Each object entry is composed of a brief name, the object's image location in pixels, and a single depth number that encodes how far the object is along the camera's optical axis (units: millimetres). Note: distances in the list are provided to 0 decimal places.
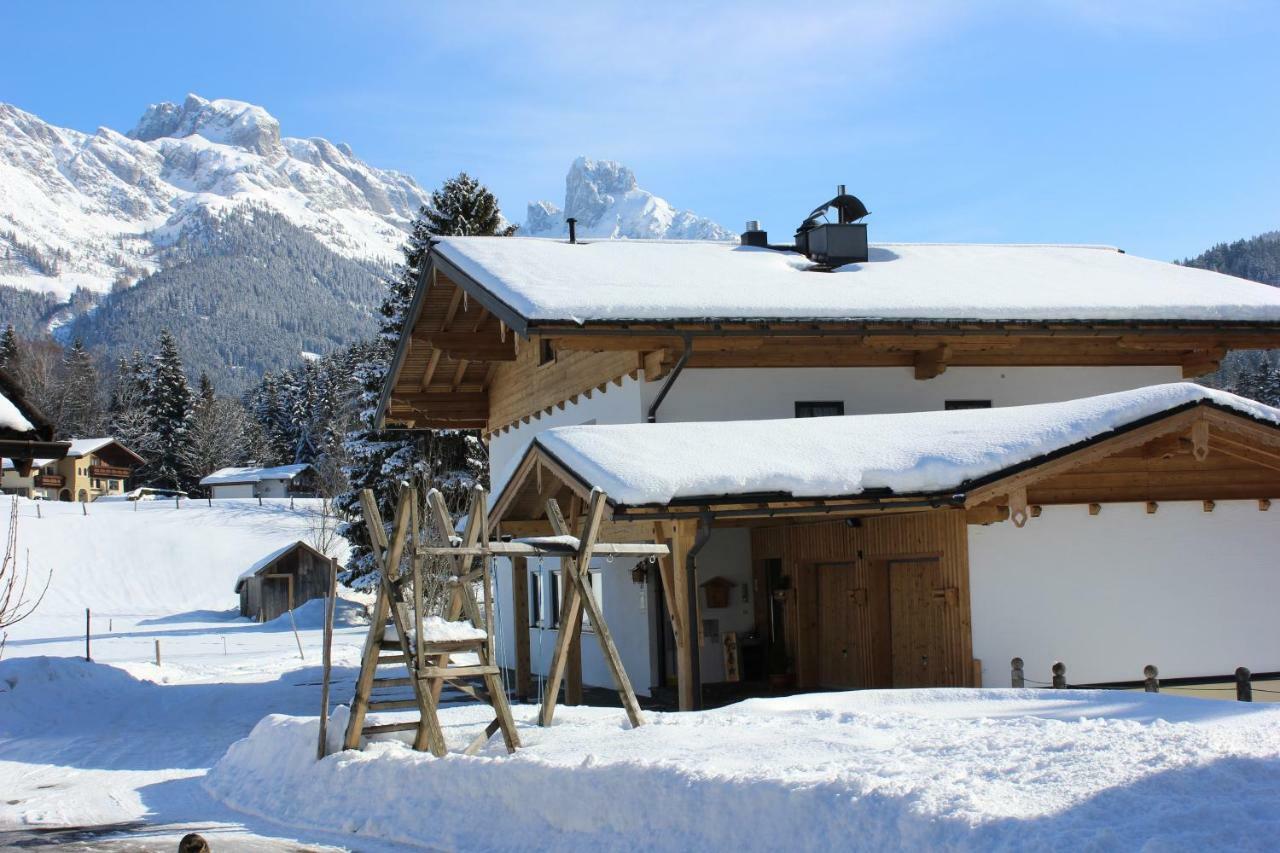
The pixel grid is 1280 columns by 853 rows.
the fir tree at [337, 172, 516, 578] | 35344
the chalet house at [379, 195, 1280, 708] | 14398
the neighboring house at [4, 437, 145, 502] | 83188
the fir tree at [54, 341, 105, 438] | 94062
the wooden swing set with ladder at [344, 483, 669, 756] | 11320
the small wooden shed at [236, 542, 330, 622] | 50625
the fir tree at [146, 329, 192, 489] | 85188
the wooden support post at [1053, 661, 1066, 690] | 14219
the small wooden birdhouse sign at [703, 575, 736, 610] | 19594
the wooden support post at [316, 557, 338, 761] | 11961
